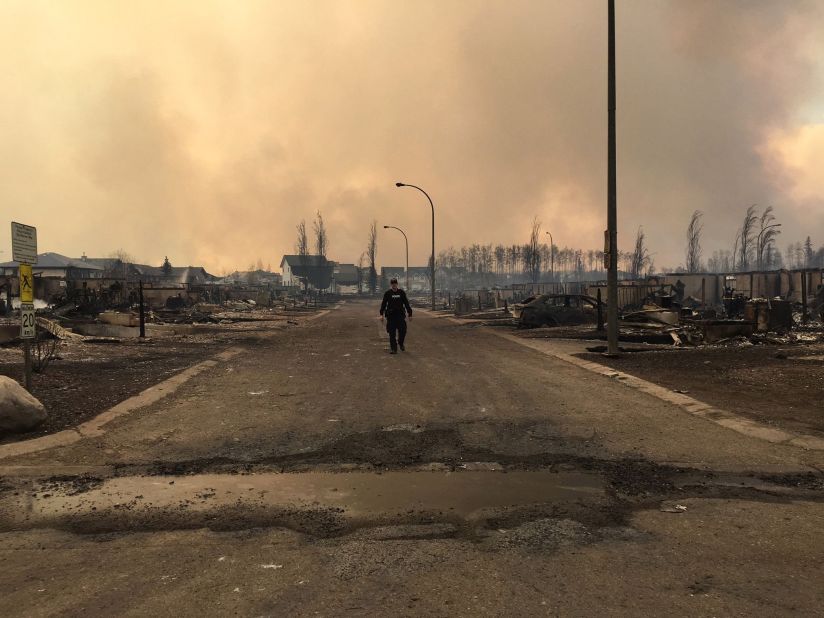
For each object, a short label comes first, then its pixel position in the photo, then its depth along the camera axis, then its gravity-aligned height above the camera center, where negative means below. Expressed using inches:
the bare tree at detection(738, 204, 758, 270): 2790.4 +257.3
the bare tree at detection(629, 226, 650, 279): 2962.6 +177.9
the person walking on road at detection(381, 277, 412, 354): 526.0 -20.3
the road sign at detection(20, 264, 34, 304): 294.4 +6.0
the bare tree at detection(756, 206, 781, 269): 2695.6 +247.8
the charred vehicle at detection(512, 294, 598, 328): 889.5 -40.7
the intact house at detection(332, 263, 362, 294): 5142.7 +128.9
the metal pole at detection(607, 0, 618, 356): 476.1 +66.0
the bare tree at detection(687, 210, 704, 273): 3005.9 +205.3
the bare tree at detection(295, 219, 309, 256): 3533.5 +327.2
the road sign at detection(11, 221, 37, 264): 292.5 +29.5
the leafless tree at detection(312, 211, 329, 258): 3543.3 +345.4
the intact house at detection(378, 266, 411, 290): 5895.7 +199.6
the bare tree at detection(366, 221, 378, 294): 4033.0 +297.2
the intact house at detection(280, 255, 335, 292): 4660.4 +171.9
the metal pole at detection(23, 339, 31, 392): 282.7 -33.8
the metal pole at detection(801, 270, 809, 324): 778.2 -25.5
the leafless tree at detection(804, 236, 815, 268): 4516.7 +277.2
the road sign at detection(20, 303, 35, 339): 294.0 -14.2
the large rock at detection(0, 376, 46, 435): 226.7 -49.2
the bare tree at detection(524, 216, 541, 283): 2888.8 +220.4
